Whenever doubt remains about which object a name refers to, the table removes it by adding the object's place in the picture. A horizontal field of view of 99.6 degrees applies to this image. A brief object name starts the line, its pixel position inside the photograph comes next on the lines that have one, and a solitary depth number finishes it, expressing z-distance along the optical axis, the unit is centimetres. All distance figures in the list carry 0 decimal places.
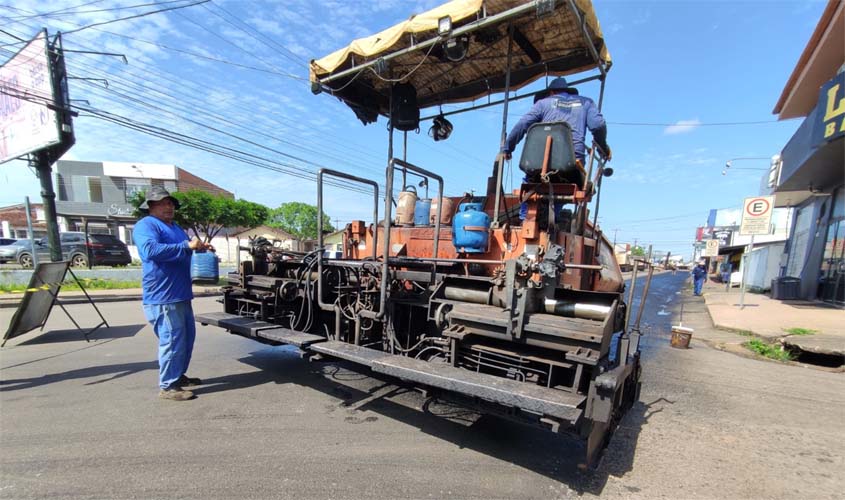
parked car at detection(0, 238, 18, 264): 1718
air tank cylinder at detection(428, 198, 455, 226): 456
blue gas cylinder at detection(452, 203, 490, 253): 323
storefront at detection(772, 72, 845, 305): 836
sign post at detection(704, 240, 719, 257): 1827
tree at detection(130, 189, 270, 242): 2244
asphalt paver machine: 232
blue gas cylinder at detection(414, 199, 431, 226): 481
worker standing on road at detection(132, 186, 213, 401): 323
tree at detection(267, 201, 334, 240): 5153
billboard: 834
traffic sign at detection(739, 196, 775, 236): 977
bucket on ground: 635
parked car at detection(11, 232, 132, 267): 1655
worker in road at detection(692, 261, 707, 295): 1733
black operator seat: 301
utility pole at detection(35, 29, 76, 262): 828
